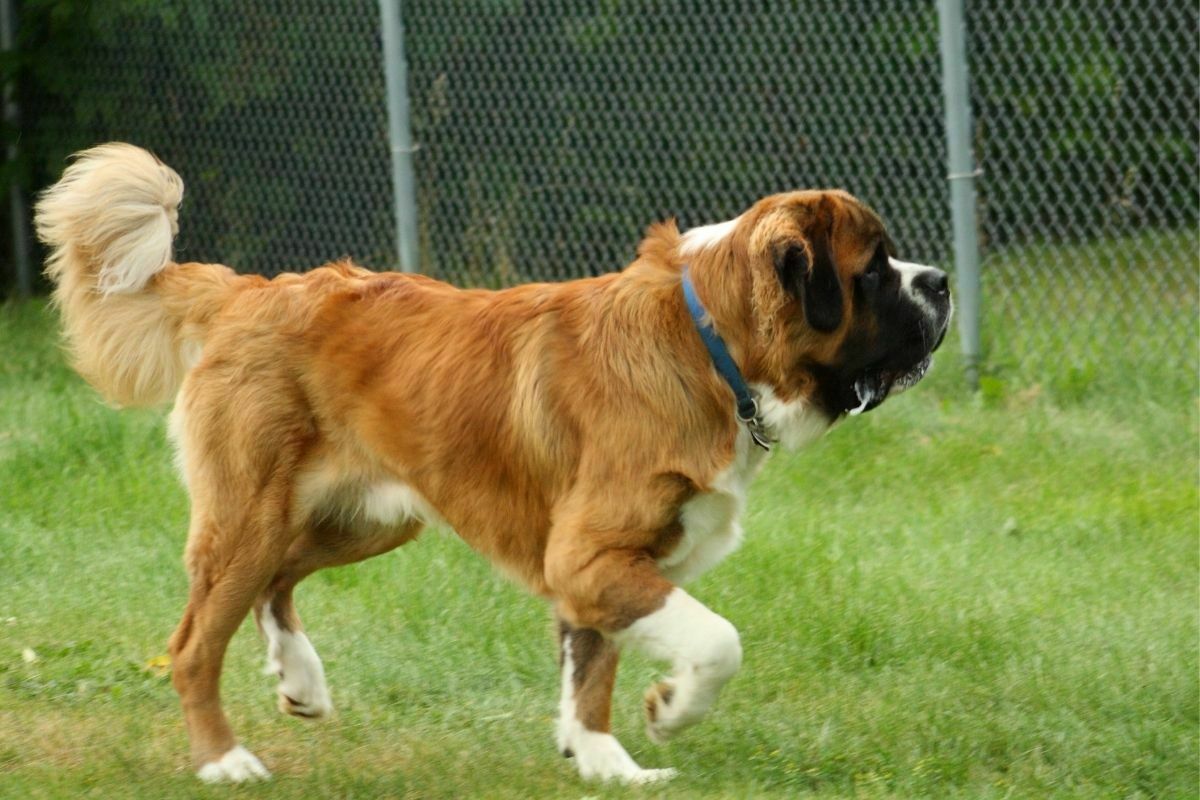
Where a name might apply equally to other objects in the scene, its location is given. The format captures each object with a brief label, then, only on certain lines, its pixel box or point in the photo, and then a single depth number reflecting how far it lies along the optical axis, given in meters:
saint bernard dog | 9.30
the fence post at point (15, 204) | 22.77
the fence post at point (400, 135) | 19.75
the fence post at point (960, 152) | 17.31
